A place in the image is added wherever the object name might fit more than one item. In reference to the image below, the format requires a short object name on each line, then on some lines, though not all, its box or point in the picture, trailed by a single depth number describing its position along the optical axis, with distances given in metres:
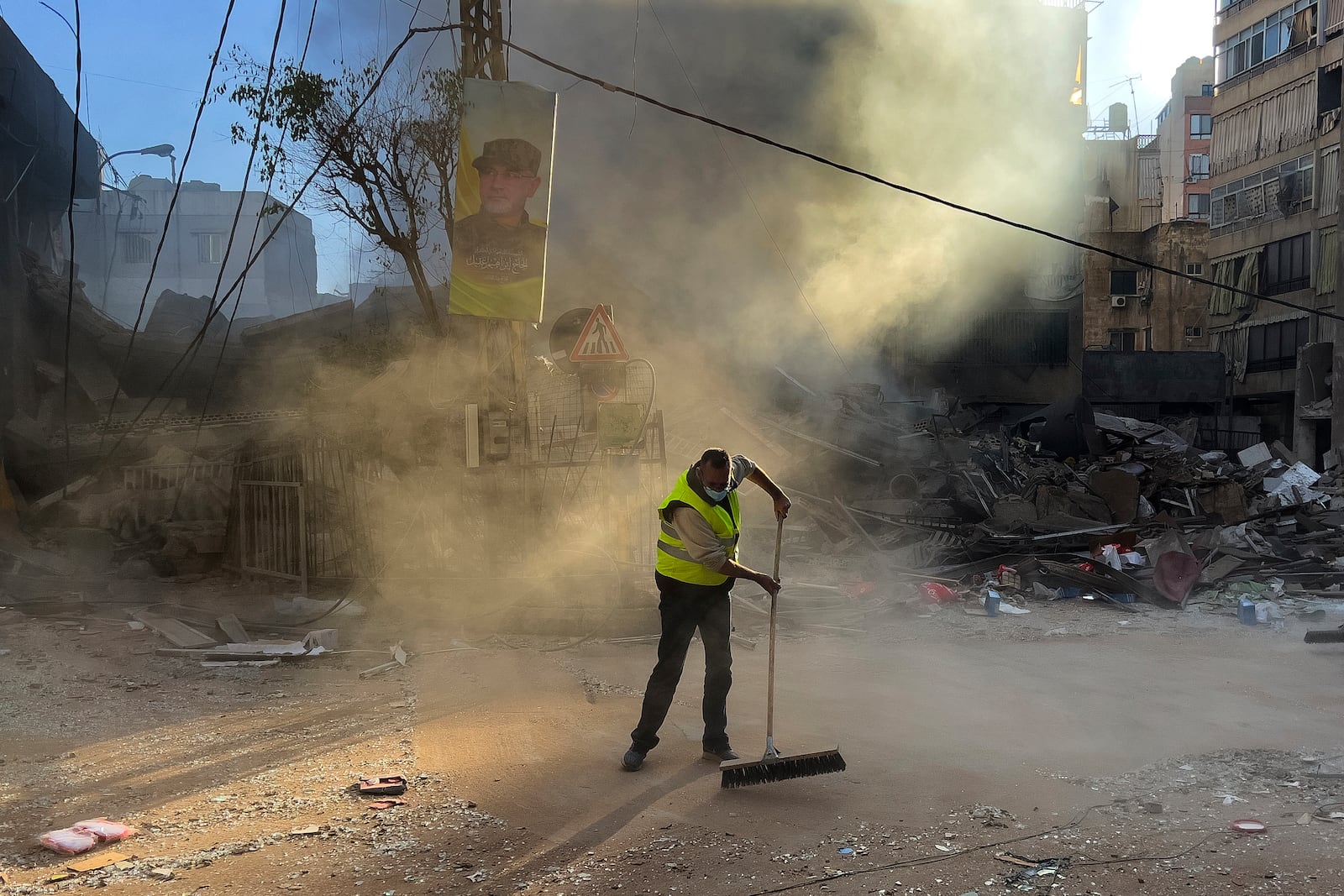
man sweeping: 4.55
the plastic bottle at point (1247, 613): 8.72
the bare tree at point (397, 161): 15.31
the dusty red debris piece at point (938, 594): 9.84
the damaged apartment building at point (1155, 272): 28.86
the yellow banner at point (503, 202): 8.30
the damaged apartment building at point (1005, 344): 28.98
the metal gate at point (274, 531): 9.32
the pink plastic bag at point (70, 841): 3.54
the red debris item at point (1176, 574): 9.66
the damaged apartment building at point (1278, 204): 26.28
